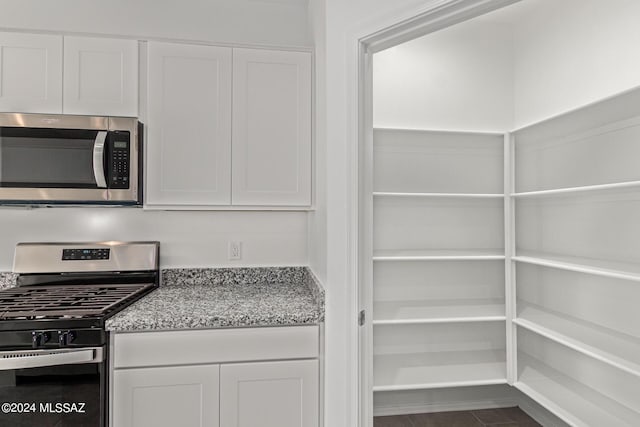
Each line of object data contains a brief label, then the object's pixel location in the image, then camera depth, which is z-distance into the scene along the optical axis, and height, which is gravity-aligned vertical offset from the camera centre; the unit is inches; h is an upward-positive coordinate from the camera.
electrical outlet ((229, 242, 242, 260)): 91.4 -7.4
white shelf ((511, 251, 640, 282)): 68.6 -9.4
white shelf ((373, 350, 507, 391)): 97.3 -39.7
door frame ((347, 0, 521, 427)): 60.4 +7.2
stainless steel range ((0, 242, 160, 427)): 55.7 -21.6
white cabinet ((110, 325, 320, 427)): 60.3 -26.1
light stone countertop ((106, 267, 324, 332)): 61.9 -15.7
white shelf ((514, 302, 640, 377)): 70.9 -25.4
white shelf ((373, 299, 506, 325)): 98.0 -24.2
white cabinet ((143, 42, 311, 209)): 76.1 +18.9
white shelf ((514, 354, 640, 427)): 75.7 -39.8
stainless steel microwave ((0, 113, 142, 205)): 70.5 +11.2
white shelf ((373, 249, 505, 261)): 95.2 -9.3
